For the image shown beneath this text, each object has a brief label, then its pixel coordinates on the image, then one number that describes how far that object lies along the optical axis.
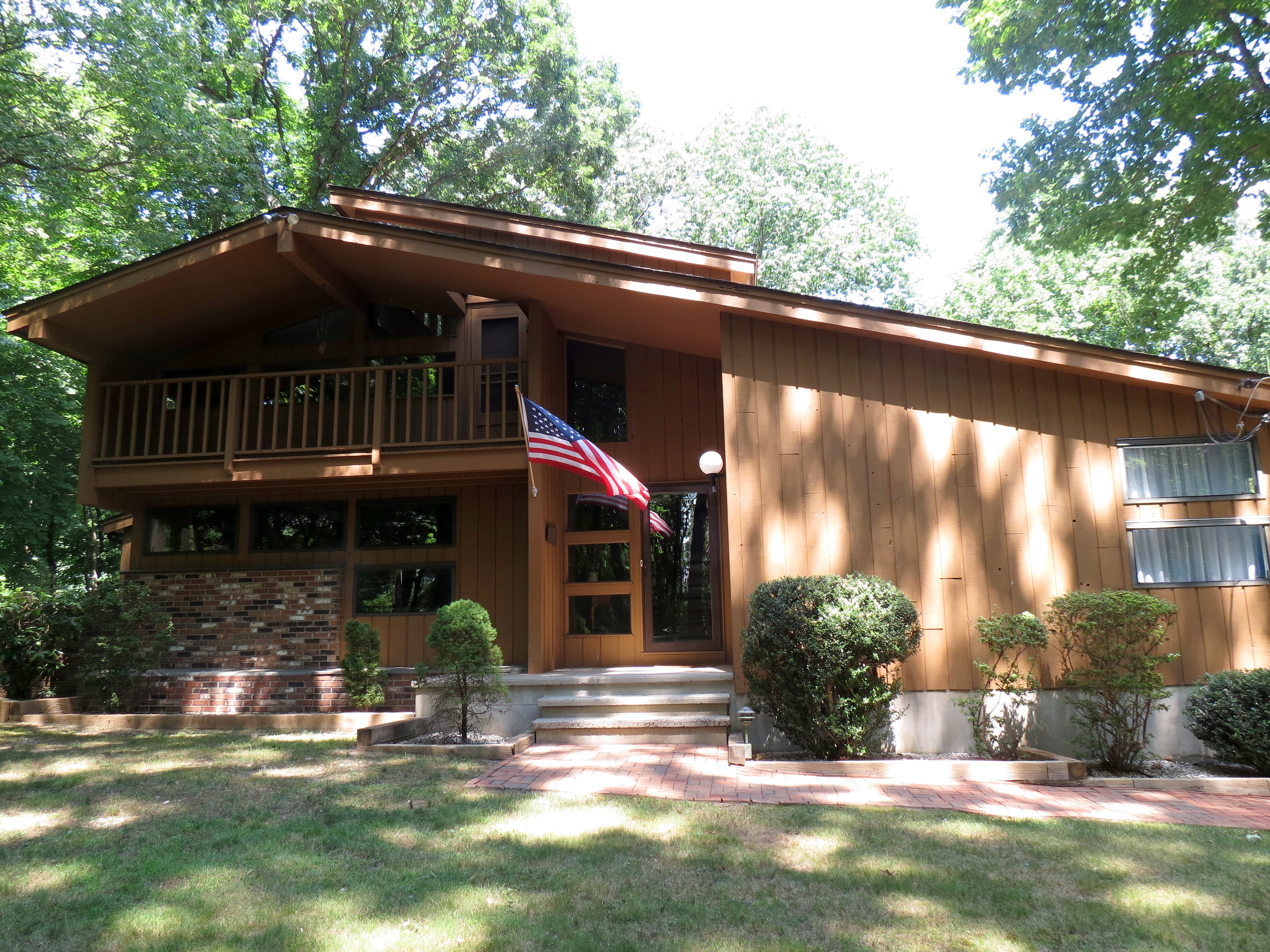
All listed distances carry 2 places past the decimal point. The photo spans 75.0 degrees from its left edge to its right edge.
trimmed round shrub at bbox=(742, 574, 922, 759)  6.69
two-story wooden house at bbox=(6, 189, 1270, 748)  7.61
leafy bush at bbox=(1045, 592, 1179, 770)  6.73
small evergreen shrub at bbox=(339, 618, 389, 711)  9.59
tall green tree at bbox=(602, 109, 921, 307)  27.08
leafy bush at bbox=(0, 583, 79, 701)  10.16
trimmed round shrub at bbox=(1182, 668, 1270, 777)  6.26
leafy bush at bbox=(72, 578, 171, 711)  10.05
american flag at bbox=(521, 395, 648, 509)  7.95
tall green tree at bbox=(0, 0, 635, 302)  12.25
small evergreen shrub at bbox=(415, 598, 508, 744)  7.67
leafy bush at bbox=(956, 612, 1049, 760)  7.07
